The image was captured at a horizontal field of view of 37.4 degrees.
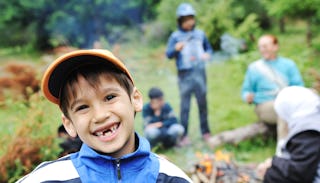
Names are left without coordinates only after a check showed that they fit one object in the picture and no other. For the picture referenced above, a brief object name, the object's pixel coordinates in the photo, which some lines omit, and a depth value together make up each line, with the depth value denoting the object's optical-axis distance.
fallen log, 6.79
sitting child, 6.56
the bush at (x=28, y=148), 3.97
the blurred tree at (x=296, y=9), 9.42
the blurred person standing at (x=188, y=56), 6.79
